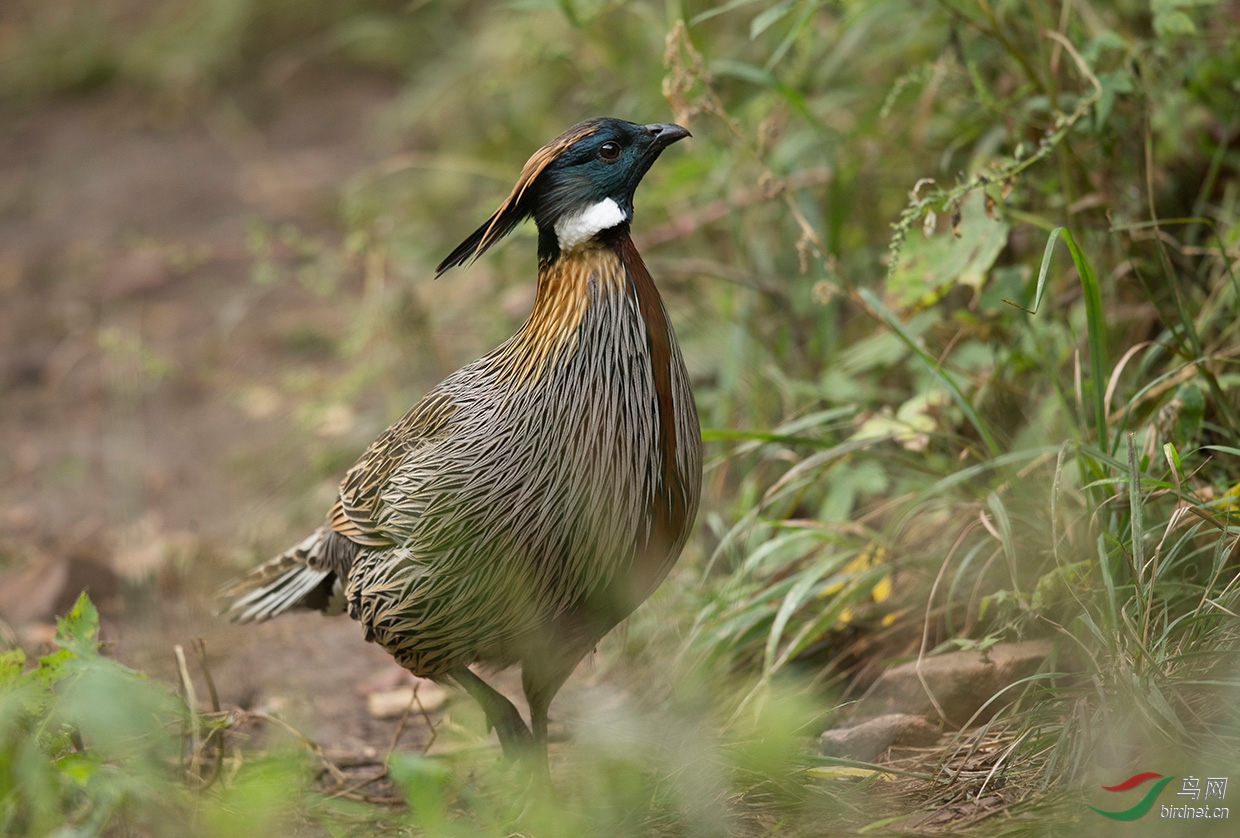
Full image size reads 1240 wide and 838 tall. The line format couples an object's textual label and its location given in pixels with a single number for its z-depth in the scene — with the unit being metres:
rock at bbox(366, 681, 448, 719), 8.55
